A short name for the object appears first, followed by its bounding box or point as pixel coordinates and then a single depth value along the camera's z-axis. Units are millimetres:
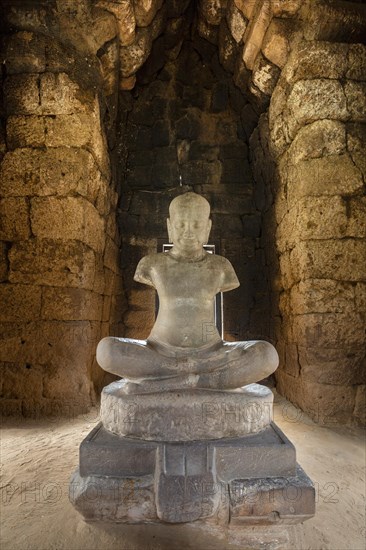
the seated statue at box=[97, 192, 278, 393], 2135
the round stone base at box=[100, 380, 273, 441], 1991
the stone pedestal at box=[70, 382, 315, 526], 1823
